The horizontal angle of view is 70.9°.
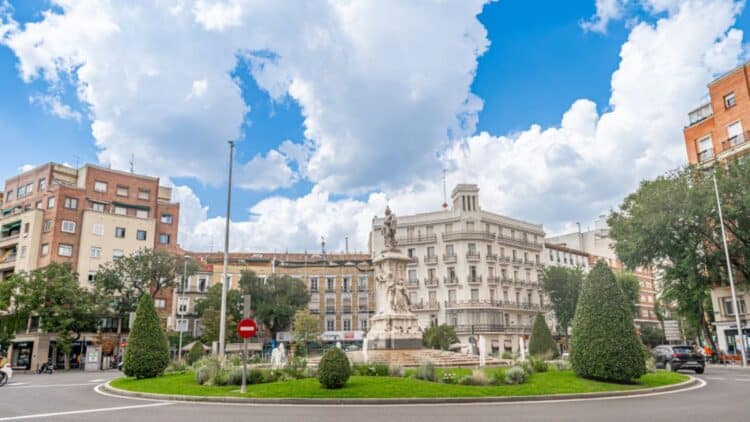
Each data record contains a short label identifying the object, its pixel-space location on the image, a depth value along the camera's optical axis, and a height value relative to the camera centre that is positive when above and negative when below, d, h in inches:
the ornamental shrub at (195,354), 1155.9 -35.4
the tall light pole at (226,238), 987.4 +197.5
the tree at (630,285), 2617.1 +216.0
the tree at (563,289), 2486.5 +192.0
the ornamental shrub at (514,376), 676.1 -56.2
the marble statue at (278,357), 945.9 -44.1
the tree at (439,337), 1827.0 -14.6
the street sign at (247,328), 644.7 +10.0
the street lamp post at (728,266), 1293.1 +152.3
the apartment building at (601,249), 3437.5 +512.8
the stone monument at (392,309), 1006.4 +47.6
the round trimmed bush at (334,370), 629.3 -41.7
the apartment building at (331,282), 2689.5 +265.9
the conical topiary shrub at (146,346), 883.4 -13.4
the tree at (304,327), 2167.8 +33.8
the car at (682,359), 1039.0 -60.4
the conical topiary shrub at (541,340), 1171.3 -20.3
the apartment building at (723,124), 1652.3 +657.7
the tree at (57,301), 1793.8 +130.9
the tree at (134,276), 1998.0 +235.8
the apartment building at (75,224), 2152.6 +494.1
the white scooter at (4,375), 966.0 -60.5
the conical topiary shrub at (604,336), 679.1 -8.0
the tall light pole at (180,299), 2023.4 +187.4
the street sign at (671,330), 1553.9 -5.1
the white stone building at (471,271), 2485.2 +298.1
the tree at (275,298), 2353.6 +166.9
